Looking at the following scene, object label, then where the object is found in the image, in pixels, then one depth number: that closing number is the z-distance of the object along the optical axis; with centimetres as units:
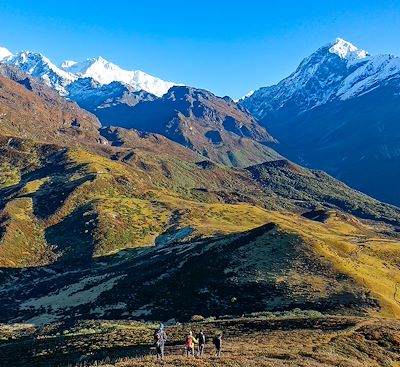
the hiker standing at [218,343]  4311
